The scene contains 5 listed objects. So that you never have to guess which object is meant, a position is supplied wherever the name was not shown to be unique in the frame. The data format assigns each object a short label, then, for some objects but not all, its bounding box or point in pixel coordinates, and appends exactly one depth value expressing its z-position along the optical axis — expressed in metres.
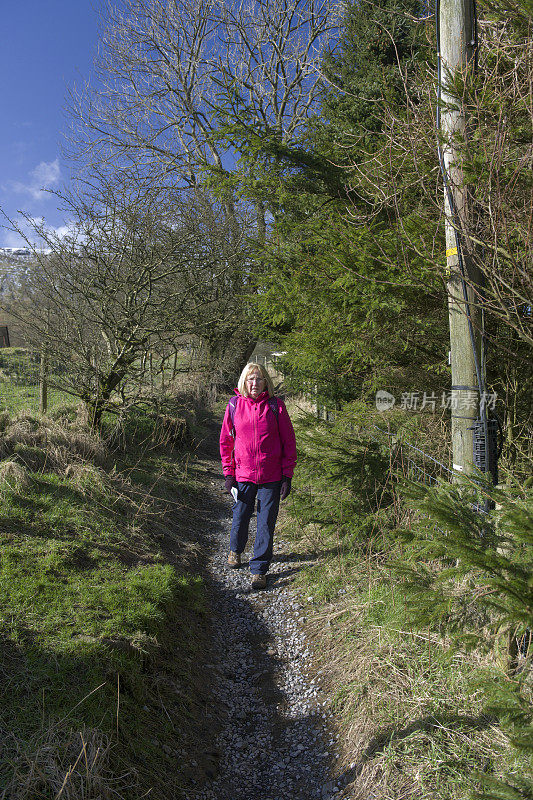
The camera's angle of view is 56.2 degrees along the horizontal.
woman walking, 4.79
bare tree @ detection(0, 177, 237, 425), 7.32
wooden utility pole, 3.22
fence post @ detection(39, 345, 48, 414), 7.48
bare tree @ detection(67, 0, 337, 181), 15.24
